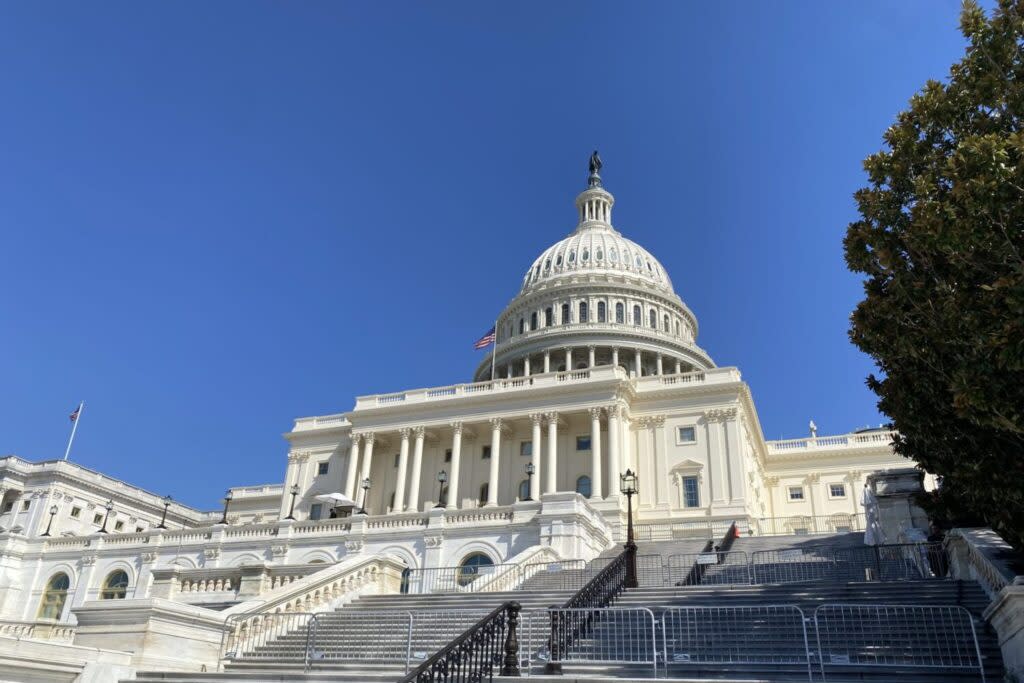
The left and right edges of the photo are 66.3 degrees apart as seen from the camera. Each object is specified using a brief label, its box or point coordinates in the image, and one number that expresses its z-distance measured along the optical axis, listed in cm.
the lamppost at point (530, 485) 5001
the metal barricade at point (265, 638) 1695
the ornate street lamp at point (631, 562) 2058
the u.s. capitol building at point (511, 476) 3500
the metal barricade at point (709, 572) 2302
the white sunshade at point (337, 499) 4834
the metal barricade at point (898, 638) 1277
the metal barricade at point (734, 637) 1349
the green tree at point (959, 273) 1027
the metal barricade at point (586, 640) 1382
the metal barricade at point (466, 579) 2348
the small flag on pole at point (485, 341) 6688
